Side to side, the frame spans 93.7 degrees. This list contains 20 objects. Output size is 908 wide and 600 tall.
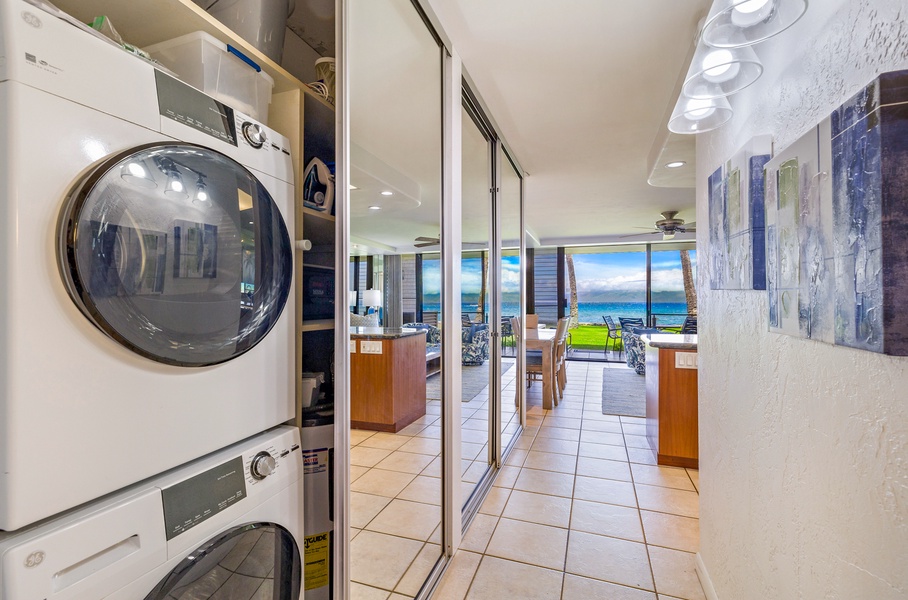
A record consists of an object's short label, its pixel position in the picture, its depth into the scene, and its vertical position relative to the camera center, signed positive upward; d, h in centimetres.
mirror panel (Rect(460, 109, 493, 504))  245 -2
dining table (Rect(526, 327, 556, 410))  468 -78
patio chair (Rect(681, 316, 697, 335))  627 -41
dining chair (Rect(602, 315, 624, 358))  909 -68
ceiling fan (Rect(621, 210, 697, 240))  552 +96
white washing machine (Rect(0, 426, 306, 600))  63 -43
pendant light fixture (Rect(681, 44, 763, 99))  112 +64
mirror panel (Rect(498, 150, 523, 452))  338 +8
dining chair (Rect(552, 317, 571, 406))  514 -72
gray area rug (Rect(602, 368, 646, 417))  467 -121
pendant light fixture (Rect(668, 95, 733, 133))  133 +61
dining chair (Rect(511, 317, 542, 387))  500 -74
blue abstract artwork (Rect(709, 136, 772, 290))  120 +25
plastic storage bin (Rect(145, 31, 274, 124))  98 +56
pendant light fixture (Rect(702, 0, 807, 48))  92 +63
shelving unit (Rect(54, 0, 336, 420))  94 +57
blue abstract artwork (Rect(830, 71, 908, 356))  67 +14
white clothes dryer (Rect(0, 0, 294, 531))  60 +6
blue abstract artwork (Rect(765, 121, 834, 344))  87 +13
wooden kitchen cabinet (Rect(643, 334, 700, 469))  304 -77
